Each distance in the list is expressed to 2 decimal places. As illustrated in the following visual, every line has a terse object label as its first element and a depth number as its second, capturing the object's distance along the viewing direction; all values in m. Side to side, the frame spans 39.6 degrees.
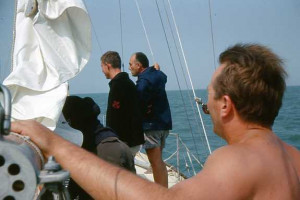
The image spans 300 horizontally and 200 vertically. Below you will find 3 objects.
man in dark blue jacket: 3.78
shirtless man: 1.13
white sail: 1.68
